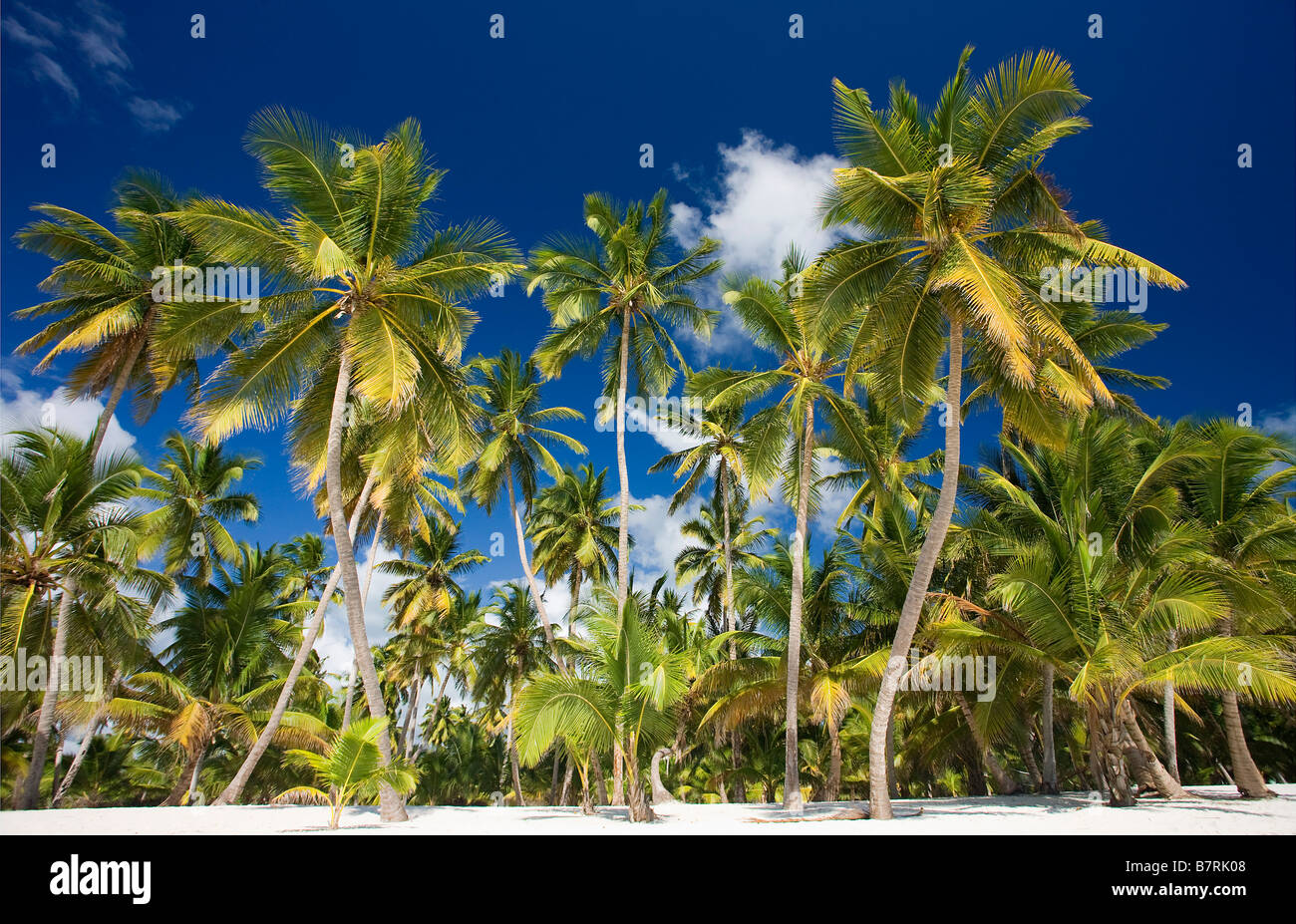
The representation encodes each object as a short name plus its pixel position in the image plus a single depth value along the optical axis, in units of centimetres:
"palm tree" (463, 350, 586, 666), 2623
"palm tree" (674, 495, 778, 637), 3231
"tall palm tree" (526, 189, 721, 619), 2197
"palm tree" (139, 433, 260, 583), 2502
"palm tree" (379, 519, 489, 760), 3293
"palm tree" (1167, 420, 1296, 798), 1612
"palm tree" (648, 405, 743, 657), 2659
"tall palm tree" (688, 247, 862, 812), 1655
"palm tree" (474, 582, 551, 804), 2852
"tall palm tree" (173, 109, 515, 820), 1297
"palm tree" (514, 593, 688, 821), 1207
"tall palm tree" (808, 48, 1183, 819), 1191
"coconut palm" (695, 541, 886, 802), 1891
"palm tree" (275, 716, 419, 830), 1030
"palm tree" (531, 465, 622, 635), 3253
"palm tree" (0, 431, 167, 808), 1588
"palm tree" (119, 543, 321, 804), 2119
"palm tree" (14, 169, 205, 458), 1720
